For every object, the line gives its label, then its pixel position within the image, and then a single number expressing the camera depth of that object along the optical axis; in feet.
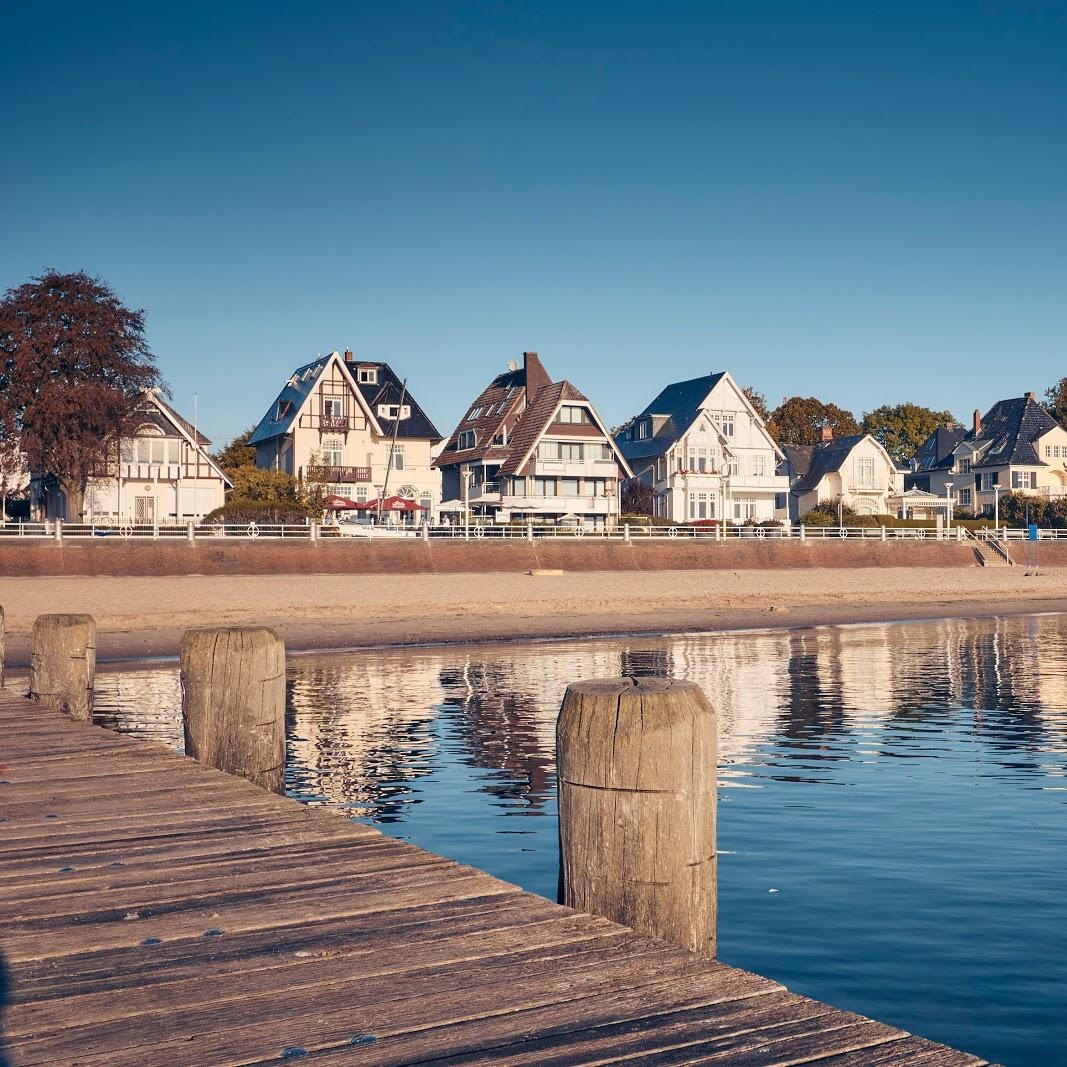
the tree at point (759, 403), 409.69
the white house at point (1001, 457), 359.66
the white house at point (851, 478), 340.39
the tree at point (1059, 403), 421.18
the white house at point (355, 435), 264.72
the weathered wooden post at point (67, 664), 49.78
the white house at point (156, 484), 236.63
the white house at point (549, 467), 265.75
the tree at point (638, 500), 294.87
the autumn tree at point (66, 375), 207.41
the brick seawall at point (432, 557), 170.19
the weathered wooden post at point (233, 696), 34.47
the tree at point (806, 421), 415.23
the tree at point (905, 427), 440.86
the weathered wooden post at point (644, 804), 18.38
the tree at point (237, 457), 326.44
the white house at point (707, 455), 292.40
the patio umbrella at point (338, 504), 235.81
